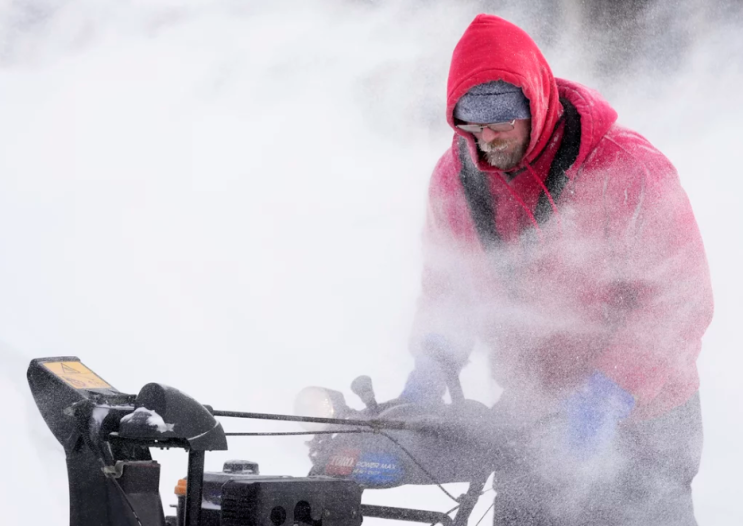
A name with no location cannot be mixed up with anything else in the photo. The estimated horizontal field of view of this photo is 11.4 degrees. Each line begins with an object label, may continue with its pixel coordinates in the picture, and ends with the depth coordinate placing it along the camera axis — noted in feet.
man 26.70
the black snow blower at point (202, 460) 25.44
